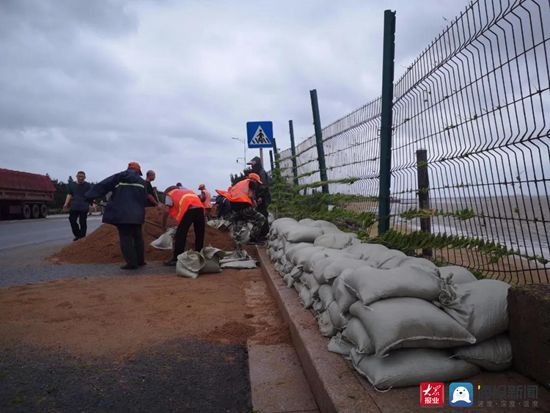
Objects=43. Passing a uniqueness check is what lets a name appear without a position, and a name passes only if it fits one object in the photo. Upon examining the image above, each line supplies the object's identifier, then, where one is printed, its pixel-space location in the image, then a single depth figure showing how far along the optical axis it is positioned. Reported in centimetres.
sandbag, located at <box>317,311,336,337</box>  268
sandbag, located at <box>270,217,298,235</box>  551
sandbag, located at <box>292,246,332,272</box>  357
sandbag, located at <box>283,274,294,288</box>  413
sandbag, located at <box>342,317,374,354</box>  205
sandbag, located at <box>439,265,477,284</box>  244
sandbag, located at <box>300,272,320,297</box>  322
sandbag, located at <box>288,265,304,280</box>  381
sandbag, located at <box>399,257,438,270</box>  247
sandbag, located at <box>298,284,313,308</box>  333
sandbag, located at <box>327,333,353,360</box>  236
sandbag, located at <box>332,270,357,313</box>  240
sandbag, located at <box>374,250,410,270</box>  276
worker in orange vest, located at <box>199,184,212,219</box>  1321
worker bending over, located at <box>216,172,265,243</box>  780
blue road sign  931
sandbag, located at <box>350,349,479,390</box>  191
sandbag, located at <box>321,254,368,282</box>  283
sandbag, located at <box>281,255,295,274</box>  434
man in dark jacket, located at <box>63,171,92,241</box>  1037
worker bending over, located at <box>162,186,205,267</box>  693
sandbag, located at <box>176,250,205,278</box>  606
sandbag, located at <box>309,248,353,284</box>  305
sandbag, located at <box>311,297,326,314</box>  304
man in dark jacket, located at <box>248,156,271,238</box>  830
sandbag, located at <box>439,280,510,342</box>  204
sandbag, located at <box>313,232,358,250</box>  399
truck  2203
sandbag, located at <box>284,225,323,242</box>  462
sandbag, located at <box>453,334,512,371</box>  201
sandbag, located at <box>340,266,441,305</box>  217
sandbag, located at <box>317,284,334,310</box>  281
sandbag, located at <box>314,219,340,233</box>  480
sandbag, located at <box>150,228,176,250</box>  795
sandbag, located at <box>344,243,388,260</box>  316
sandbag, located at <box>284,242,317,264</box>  414
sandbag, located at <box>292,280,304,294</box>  380
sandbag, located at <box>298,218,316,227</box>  516
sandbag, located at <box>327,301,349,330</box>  244
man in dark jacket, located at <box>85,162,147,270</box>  675
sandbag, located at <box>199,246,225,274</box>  626
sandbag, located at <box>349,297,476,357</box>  195
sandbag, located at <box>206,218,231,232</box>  925
